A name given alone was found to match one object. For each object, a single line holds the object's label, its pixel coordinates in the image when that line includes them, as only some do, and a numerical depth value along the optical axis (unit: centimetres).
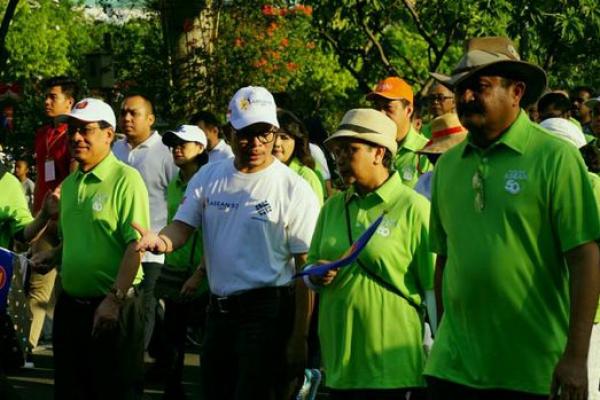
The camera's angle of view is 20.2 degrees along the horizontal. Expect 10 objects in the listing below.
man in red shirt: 1327
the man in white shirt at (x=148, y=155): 1351
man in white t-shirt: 856
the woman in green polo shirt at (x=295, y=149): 1174
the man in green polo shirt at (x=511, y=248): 604
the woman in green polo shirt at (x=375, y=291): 780
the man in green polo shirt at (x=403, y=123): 1148
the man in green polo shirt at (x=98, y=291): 938
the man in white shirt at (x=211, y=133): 1441
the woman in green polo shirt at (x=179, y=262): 1224
